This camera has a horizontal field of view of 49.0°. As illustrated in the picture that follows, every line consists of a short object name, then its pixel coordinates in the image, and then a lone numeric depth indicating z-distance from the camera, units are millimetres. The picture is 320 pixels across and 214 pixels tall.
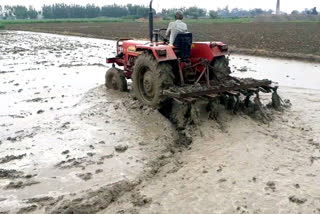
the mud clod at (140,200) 3882
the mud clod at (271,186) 3962
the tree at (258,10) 136638
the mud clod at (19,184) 4383
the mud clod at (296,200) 3674
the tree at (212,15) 74188
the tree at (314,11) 76200
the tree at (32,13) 109625
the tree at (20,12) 108538
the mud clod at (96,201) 3818
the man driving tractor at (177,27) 6828
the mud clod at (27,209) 3859
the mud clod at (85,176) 4555
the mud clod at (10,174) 4660
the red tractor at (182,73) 6352
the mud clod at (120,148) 5441
